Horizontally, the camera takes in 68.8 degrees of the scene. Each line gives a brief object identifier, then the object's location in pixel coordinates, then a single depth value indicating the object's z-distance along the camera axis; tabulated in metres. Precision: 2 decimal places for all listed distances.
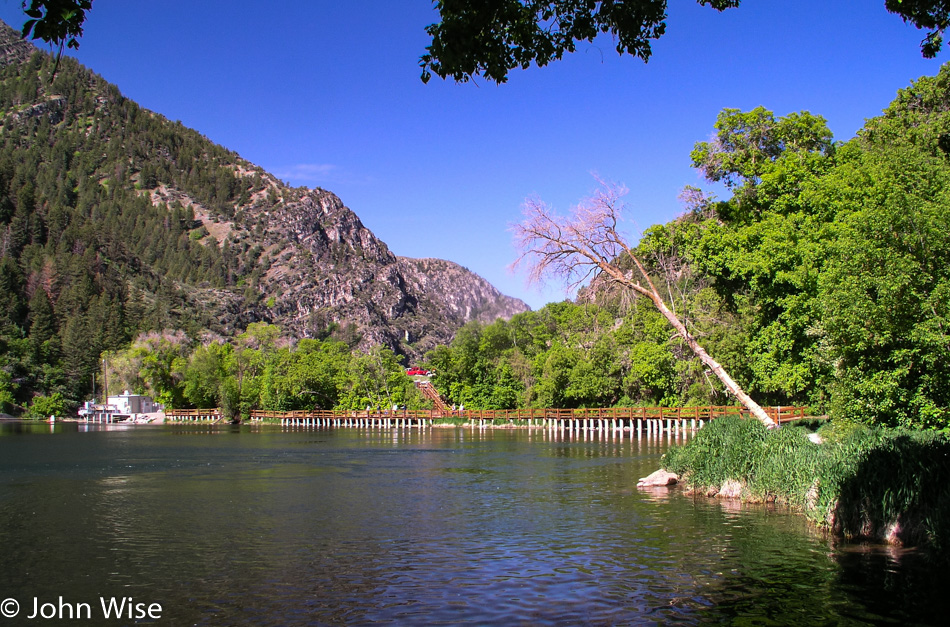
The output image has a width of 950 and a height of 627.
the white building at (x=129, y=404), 122.28
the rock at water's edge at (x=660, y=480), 26.19
